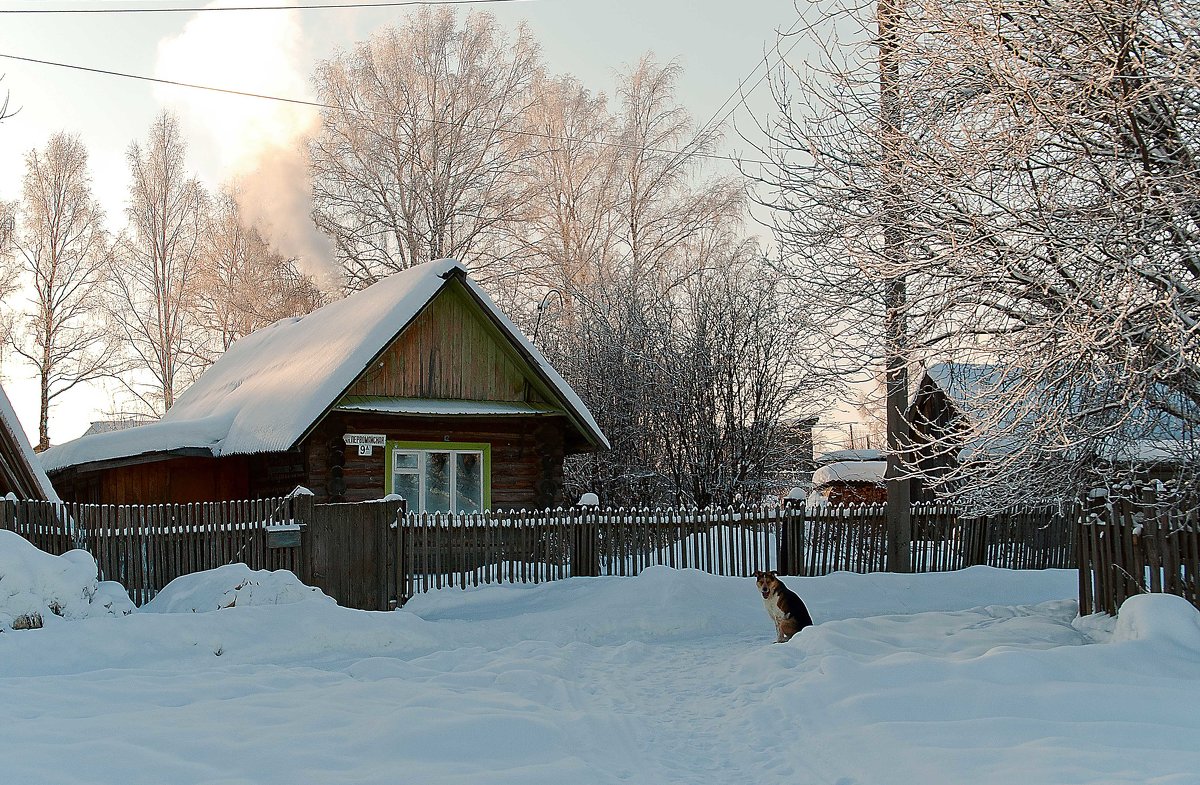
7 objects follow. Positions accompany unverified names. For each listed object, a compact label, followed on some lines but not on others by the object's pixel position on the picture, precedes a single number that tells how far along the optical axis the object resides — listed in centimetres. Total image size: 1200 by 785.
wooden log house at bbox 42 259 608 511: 1705
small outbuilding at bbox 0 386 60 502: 1223
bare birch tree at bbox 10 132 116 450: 3550
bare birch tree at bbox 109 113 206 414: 3662
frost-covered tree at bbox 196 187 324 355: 3375
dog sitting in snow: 981
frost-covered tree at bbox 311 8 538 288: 3281
